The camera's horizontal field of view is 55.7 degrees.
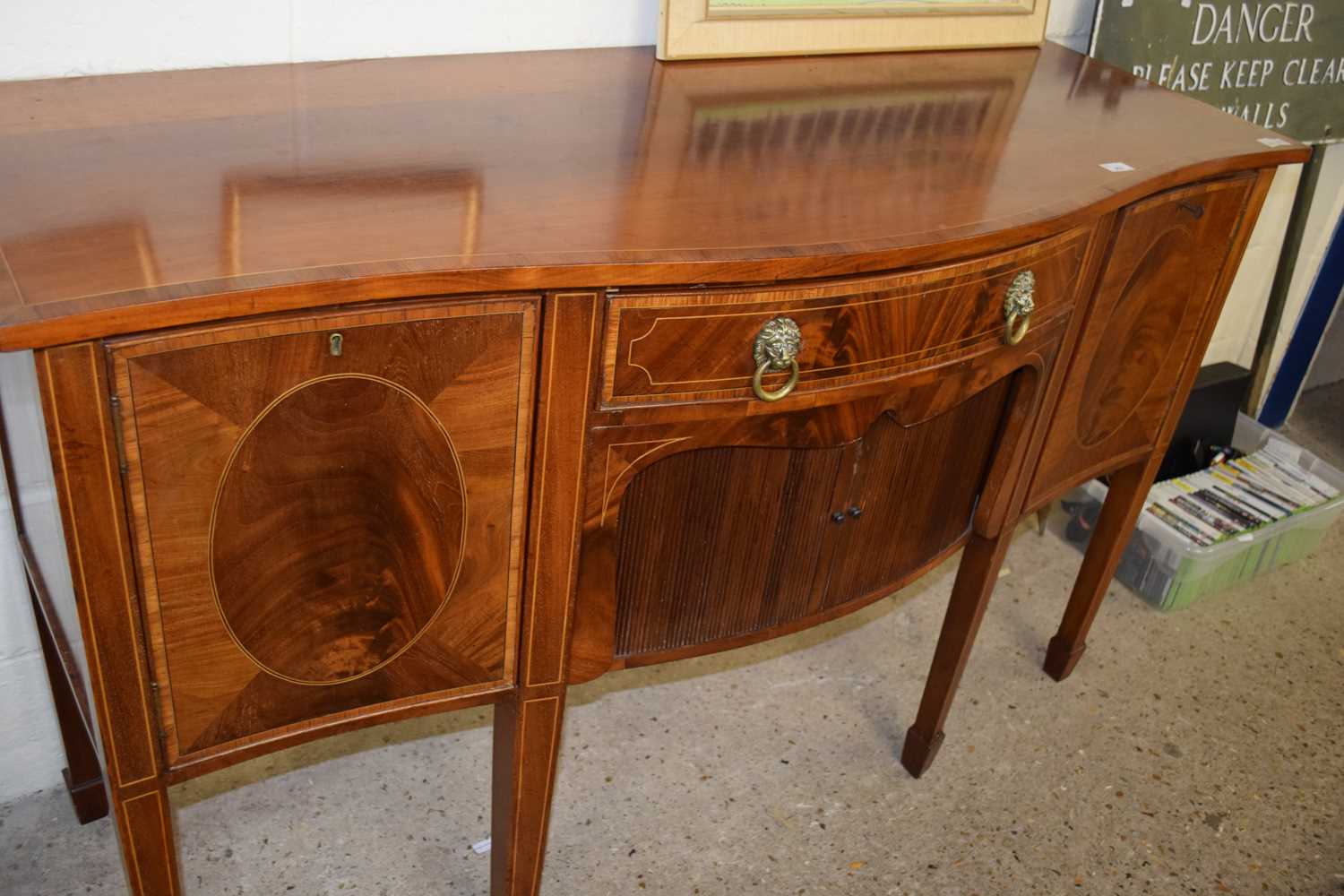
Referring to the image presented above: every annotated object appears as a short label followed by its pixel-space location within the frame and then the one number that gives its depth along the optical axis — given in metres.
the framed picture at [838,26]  1.51
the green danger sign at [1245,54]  2.03
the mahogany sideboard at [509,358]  0.97
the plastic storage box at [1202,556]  2.25
